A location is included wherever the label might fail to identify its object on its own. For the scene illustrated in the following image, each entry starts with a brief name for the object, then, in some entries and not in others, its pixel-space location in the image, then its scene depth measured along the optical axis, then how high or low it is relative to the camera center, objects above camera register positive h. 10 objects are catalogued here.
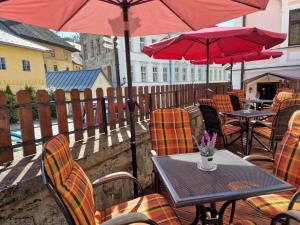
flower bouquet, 1.68 -0.57
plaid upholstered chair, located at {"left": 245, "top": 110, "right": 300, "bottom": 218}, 1.66 -0.82
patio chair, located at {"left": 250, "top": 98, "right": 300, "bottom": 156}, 3.34 -0.65
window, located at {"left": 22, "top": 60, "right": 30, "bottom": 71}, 16.24 +1.74
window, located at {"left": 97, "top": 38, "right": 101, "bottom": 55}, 22.67 +4.04
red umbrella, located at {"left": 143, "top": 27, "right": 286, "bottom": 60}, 3.08 +0.69
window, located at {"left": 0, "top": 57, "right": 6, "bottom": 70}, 14.56 +1.68
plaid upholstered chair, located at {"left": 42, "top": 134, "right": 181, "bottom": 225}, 1.02 -0.61
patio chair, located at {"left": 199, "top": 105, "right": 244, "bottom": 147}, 3.78 -0.82
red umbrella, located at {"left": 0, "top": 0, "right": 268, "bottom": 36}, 1.85 +0.70
